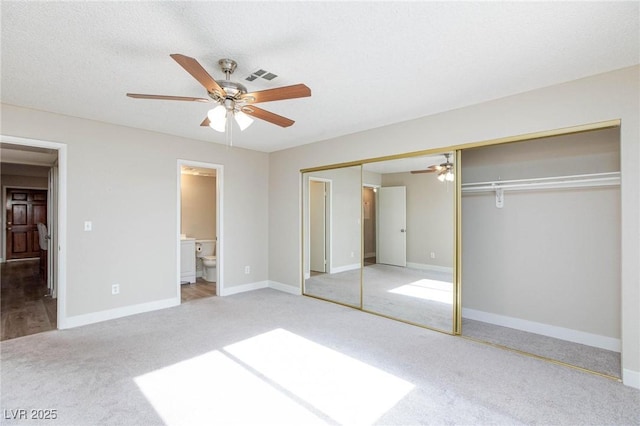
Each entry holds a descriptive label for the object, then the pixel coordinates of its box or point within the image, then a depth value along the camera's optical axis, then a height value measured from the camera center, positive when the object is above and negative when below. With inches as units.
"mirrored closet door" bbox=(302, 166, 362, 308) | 177.5 -12.9
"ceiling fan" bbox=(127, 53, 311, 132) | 80.7 +33.4
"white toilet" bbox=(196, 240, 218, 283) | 232.8 -33.7
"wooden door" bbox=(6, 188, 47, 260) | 324.5 -4.4
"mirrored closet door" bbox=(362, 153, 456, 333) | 139.9 -13.6
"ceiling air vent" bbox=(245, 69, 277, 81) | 97.7 +45.5
